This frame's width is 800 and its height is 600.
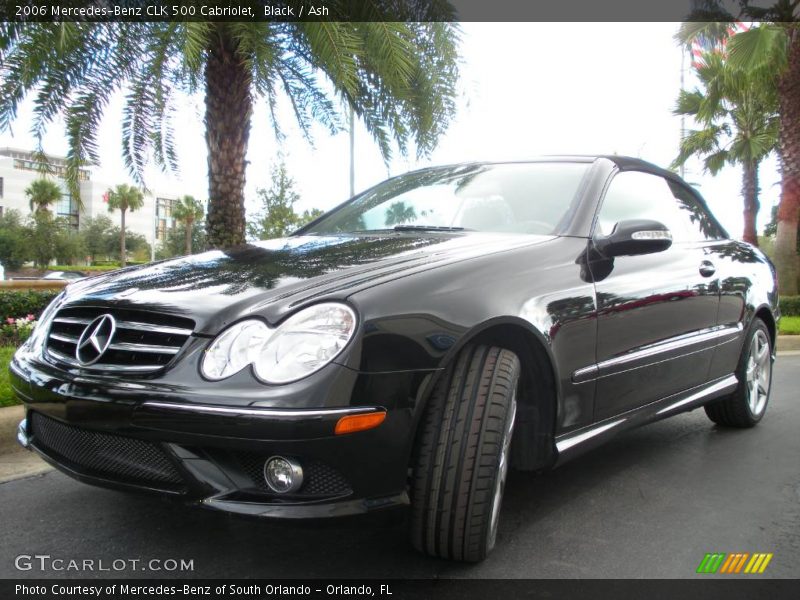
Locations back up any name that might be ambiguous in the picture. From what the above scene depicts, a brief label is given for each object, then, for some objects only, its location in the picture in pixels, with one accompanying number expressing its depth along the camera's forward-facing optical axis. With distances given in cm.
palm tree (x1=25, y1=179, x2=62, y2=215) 6322
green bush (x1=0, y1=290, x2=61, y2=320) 774
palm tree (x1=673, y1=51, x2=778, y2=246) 1756
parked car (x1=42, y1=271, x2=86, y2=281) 3697
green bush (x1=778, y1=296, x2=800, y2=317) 1367
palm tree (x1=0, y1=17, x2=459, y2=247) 721
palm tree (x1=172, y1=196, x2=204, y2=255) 6331
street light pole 1894
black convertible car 209
